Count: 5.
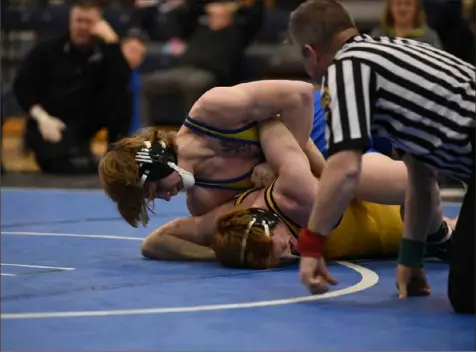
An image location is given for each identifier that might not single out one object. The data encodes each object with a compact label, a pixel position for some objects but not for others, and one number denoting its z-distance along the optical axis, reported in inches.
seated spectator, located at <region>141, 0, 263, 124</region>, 659.6
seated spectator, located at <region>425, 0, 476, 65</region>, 582.2
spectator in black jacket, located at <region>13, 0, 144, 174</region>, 570.4
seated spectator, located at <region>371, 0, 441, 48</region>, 509.8
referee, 201.5
